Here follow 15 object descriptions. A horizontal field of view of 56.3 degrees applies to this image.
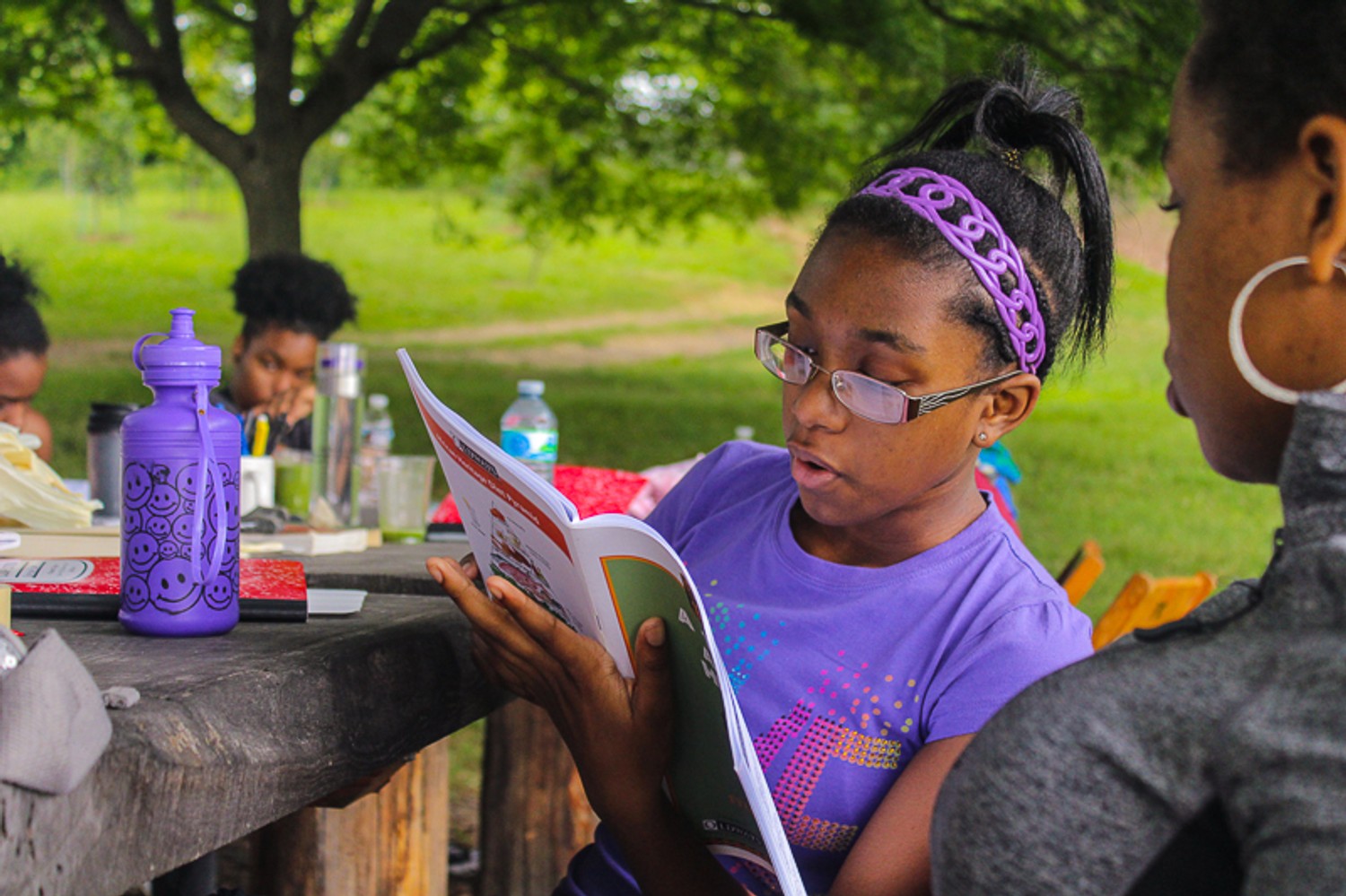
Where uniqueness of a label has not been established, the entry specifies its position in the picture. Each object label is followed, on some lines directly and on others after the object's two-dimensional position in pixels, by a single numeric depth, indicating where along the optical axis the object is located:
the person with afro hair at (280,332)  3.63
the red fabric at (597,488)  2.54
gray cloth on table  0.81
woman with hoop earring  0.66
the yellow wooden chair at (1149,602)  3.37
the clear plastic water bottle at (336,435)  2.48
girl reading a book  1.32
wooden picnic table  0.88
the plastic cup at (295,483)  2.56
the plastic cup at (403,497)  2.62
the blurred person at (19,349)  3.39
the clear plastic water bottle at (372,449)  2.71
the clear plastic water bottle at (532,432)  2.57
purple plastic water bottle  1.28
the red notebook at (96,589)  1.44
